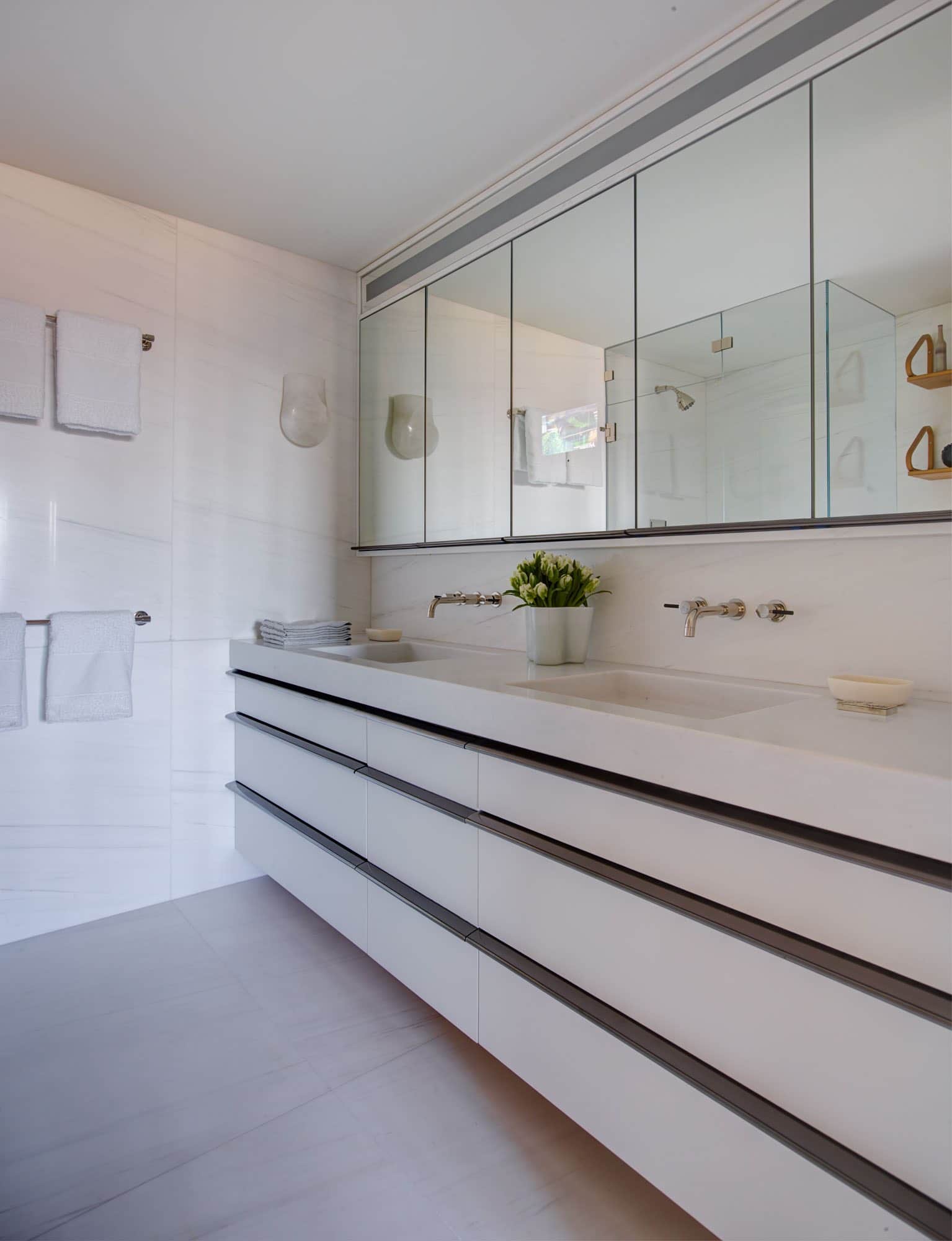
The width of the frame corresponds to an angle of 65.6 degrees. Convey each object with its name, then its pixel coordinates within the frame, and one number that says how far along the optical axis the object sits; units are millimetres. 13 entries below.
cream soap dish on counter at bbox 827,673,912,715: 1260
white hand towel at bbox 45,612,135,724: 2184
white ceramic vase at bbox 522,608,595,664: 1914
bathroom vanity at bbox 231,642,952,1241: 878
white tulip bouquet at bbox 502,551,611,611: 1942
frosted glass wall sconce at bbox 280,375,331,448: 2715
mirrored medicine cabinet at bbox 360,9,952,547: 1326
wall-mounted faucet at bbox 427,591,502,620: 2273
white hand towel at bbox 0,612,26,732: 2066
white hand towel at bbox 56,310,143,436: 2188
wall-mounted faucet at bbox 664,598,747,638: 1647
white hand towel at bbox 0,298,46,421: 2100
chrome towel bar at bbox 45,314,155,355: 2330
